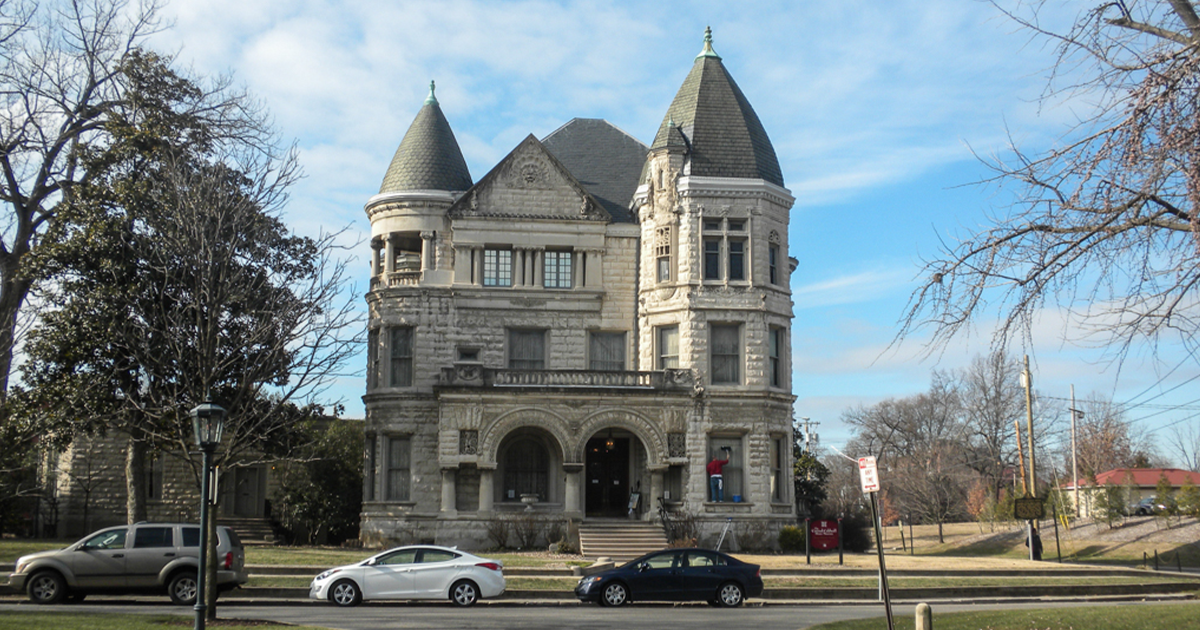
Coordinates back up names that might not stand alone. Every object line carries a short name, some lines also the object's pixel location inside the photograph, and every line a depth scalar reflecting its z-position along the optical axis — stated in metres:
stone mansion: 34.75
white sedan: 21.33
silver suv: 20.67
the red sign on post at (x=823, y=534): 33.69
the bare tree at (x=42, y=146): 33.41
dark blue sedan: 22.09
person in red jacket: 34.75
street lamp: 15.48
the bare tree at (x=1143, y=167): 8.88
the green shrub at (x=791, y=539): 35.19
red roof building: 61.91
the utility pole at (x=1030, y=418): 39.72
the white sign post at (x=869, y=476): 15.76
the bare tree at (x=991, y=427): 73.25
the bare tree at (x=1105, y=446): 76.44
